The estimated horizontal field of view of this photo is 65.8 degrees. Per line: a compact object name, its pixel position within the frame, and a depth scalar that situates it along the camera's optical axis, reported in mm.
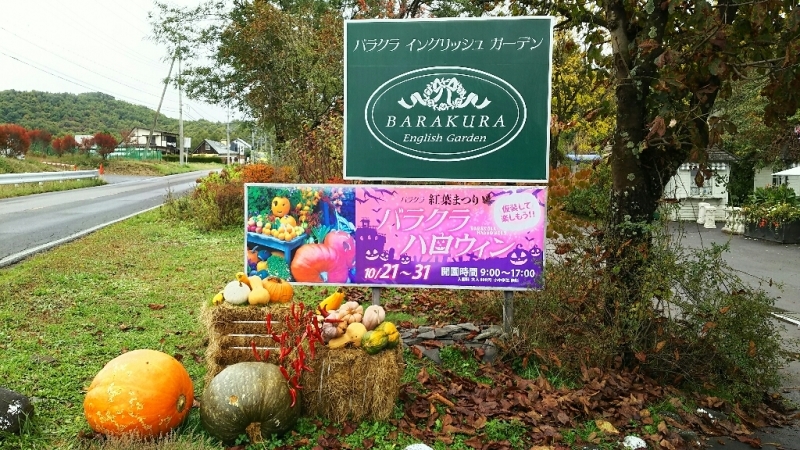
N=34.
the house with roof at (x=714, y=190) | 23234
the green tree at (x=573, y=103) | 5988
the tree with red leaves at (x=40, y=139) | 43719
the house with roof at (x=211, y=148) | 115162
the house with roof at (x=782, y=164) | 19844
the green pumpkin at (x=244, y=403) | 3725
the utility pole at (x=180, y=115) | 60156
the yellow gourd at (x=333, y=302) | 4704
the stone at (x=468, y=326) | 5938
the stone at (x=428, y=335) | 5777
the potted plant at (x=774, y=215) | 16531
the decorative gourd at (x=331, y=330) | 4121
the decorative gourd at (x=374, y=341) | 4070
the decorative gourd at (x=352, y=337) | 4129
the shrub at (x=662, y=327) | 4730
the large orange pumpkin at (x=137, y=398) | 3662
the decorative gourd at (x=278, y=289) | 4695
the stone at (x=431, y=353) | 5348
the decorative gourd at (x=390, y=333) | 4148
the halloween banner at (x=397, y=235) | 5504
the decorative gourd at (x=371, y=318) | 4254
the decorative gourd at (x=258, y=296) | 4574
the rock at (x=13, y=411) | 3684
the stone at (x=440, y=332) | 5823
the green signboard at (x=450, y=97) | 5570
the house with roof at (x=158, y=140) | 83738
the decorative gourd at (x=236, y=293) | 4566
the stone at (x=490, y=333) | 5670
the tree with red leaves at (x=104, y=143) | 45969
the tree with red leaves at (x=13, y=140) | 36188
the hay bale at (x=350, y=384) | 4074
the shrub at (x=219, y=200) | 13703
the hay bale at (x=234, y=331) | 4516
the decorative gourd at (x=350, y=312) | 4250
